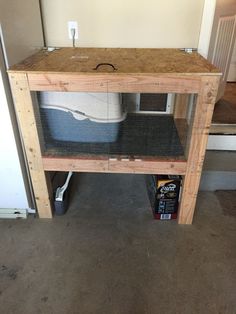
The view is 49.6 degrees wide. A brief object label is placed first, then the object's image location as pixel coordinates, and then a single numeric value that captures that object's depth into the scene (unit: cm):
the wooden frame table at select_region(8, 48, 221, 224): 112
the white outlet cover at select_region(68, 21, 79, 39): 162
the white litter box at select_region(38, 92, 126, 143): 125
